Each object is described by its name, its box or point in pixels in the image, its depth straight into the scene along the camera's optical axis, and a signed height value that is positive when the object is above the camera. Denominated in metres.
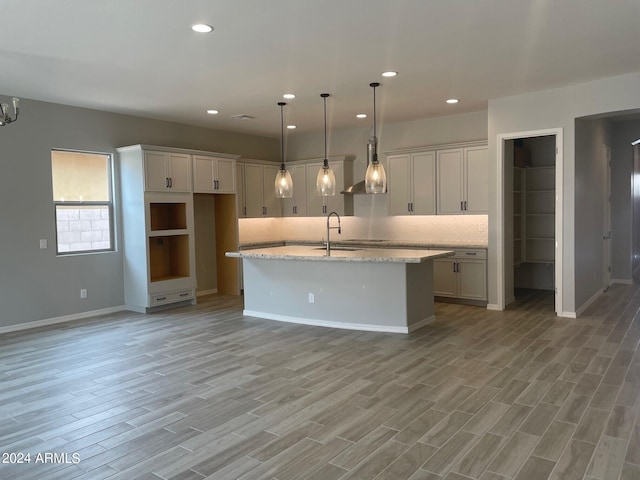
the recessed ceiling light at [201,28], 3.83 +1.57
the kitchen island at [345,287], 5.59 -0.77
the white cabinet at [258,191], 8.71 +0.64
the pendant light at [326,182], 5.73 +0.50
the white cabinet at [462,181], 7.14 +0.60
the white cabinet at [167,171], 6.99 +0.84
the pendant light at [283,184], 6.04 +0.51
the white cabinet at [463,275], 7.00 -0.79
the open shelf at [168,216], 7.61 +0.19
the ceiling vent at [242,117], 7.41 +1.68
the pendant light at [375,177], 5.37 +0.50
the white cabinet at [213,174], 7.70 +0.85
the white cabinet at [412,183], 7.64 +0.62
